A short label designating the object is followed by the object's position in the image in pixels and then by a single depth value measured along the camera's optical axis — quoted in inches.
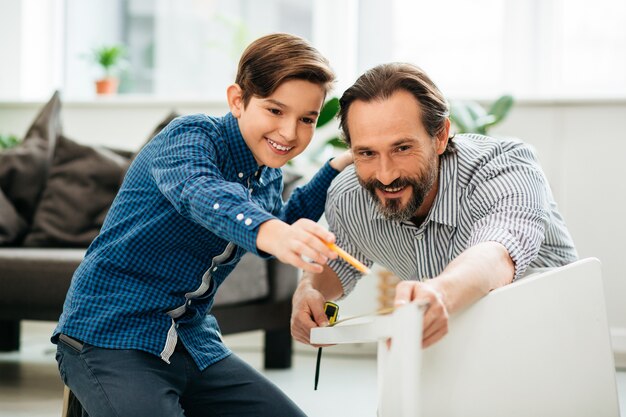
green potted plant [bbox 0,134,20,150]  134.9
